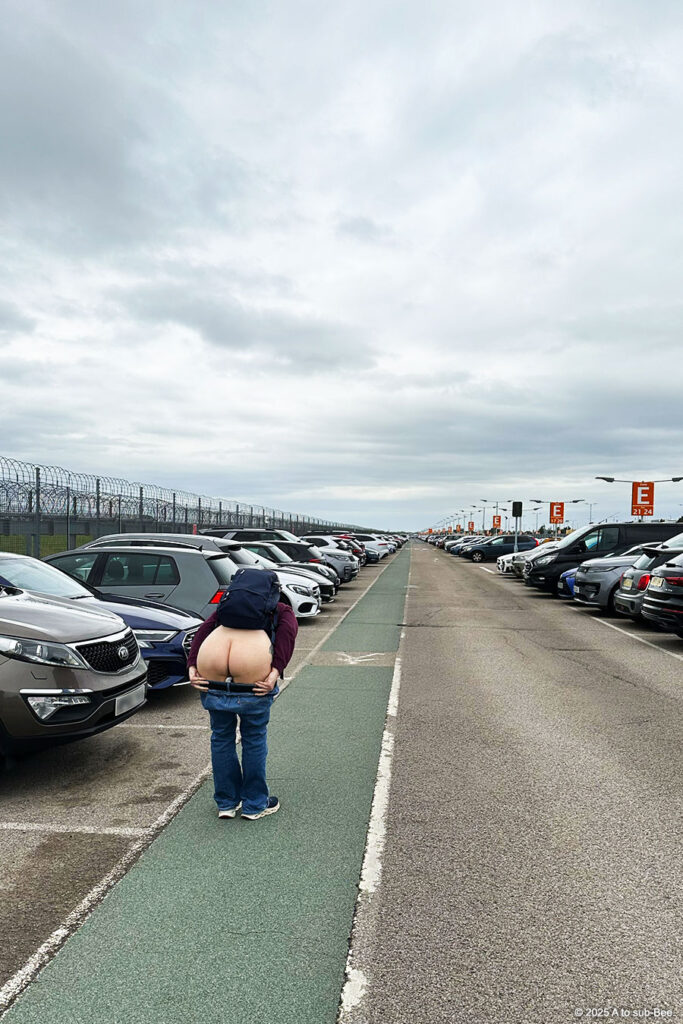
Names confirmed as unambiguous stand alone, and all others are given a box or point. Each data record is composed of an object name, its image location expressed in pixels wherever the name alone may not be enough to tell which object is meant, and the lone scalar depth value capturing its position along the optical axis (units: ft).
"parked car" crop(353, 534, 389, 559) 158.17
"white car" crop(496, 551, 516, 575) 113.60
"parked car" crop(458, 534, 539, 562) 176.65
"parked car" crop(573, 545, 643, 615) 59.16
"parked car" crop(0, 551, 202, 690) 24.85
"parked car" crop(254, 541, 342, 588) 72.38
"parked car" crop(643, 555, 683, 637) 39.68
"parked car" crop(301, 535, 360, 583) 86.48
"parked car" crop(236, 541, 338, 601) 59.98
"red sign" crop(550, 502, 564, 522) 243.60
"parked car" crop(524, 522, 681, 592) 71.56
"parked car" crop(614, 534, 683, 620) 47.83
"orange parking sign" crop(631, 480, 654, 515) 142.41
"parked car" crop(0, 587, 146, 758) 16.84
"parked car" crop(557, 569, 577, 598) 70.79
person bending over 15.20
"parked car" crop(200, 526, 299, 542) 70.36
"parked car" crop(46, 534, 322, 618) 30.37
